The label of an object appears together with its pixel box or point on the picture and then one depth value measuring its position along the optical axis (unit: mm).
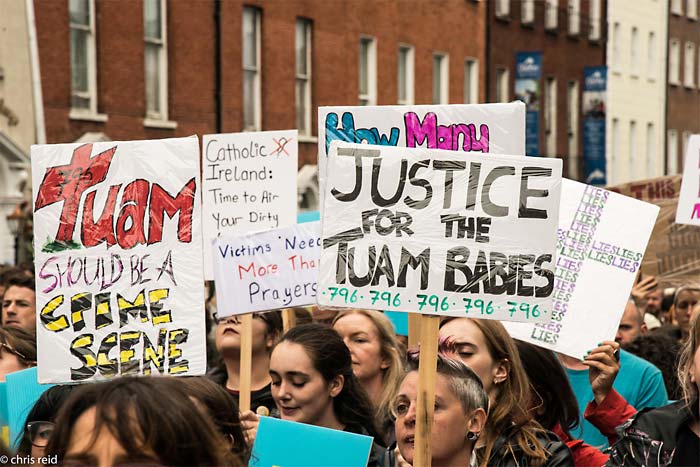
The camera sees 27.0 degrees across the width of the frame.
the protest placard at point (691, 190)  8445
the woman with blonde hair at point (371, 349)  7246
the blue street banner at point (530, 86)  40000
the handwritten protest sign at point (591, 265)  7309
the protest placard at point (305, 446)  4988
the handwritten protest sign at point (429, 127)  6672
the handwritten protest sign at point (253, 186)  8711
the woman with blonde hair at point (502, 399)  5207
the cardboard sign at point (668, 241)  13828
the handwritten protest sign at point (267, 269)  7484
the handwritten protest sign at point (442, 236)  5527
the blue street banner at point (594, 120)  44062
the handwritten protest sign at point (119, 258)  5961
